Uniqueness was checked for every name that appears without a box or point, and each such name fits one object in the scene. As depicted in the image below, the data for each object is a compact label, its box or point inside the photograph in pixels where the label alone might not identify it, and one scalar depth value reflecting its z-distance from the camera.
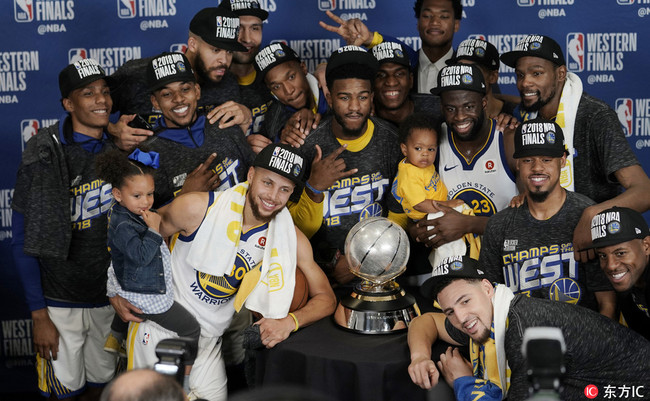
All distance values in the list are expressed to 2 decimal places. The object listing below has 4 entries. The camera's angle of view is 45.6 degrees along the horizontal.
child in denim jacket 3.43
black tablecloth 3.13
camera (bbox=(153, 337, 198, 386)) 1.89
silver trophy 3.37
